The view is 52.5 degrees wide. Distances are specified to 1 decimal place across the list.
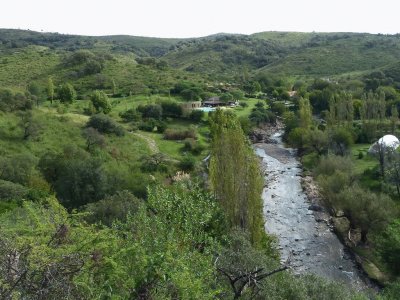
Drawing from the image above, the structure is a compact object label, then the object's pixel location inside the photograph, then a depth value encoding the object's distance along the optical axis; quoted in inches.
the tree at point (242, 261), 516.8
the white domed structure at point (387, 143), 1688.0
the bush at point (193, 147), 1813.1
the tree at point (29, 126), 1482.5
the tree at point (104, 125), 1743.4
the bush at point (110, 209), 880.3
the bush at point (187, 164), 1571.1
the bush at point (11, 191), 1007.0
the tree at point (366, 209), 1056.2
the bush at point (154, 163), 1478.0
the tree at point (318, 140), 1956.2
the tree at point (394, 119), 2037.4
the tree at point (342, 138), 1945.4
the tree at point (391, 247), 892.0
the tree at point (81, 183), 1138.0
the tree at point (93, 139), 1551.2
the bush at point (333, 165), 1455.0
